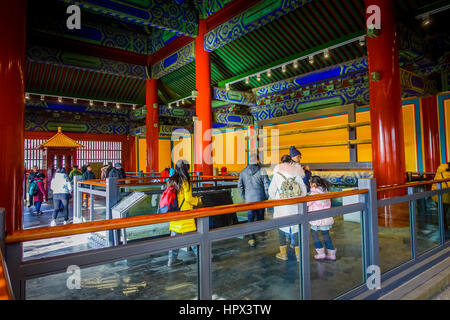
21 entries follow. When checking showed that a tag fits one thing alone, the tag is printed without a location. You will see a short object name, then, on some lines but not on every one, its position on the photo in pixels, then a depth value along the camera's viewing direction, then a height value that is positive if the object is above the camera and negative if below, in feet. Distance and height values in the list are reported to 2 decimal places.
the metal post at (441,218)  10.38 -2.15
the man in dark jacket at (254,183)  12.23 -0.66
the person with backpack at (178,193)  9.70 -0.82
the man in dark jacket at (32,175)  23.55 +0.04
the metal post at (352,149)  23.10 +1.55
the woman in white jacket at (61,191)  17.60 -1.10
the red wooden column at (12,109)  9.61 +2.54
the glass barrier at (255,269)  7.51 -3.52
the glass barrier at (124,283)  7.64 -3.54
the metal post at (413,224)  8.94 -2.11
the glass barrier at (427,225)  11.79 -3.46
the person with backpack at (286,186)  10.05 -0.68
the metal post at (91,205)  15.20 -1.81
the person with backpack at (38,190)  22.73 -1.29
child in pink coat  9.83 -2.21
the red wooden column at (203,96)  24.64 +7.10
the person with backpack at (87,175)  23.39 -0.10
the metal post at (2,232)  3.31 -0.72
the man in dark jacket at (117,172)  21.64 +0.10
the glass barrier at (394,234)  10.14 -3.30
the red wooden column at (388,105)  13.44 +3.17
